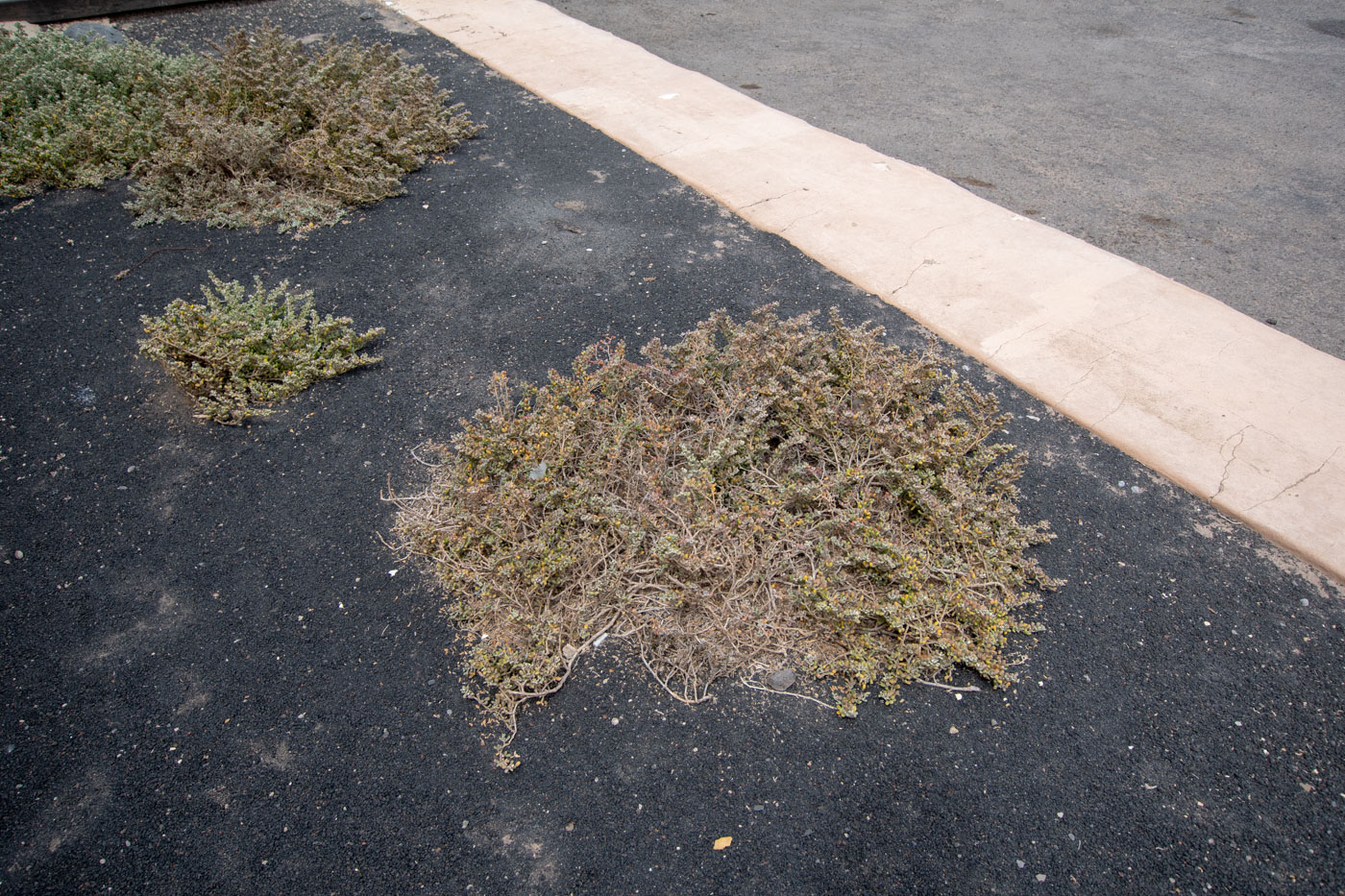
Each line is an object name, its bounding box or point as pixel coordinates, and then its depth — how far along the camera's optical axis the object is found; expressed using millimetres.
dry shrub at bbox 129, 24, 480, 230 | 5469
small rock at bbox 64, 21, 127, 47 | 7484
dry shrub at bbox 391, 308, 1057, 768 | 2930
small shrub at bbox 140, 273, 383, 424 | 3982
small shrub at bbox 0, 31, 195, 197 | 5734
